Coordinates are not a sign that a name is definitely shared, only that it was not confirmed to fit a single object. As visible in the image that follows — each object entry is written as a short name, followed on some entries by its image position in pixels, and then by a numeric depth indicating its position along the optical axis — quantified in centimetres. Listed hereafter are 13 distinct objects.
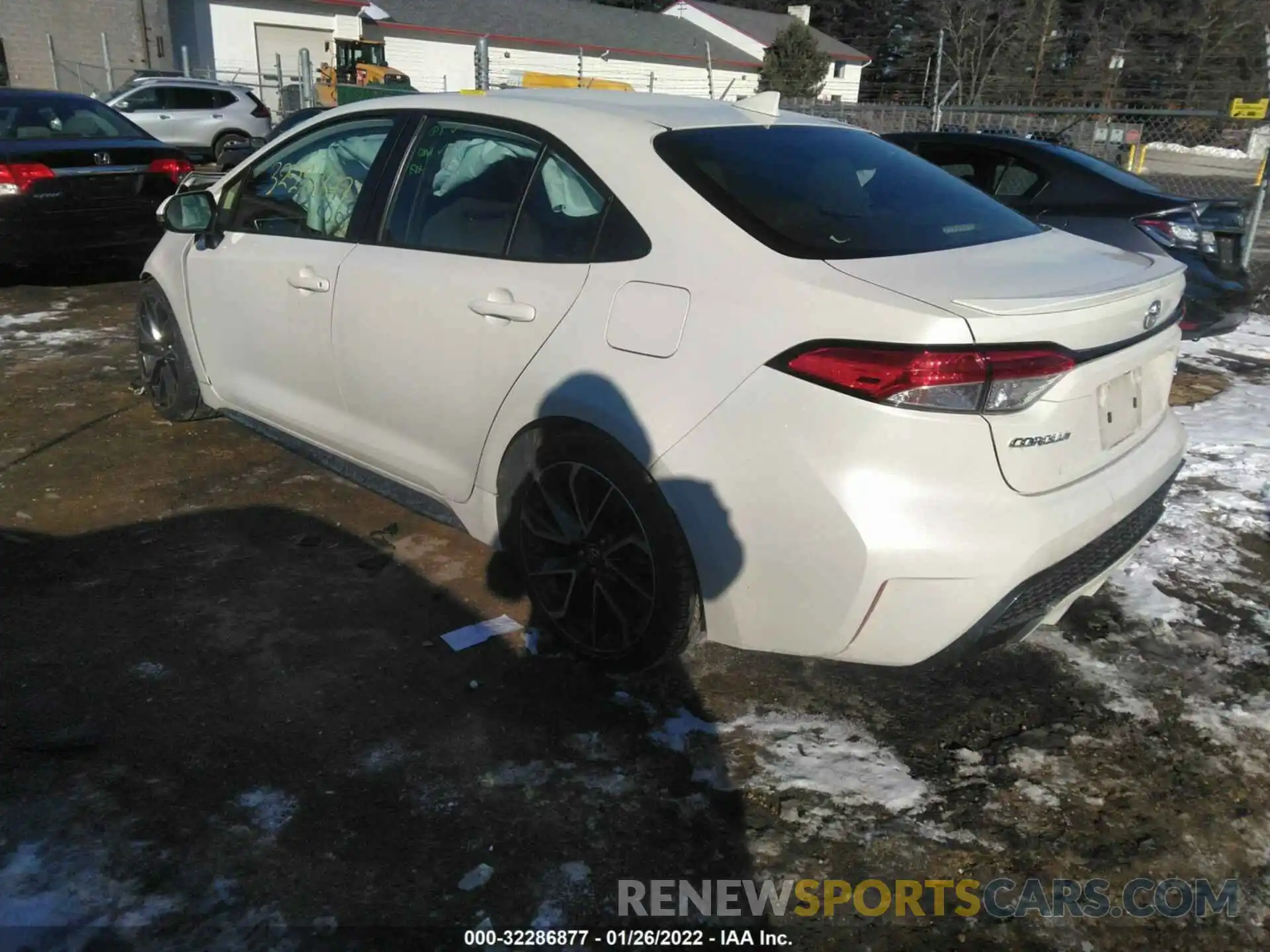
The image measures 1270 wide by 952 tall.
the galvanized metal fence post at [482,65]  1149
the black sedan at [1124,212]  595
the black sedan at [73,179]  732
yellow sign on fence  1066
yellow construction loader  2545
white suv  1850
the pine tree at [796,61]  4012
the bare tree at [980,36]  3359
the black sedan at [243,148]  1320
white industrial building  2952
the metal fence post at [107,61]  2741
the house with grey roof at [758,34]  5094
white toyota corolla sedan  228
